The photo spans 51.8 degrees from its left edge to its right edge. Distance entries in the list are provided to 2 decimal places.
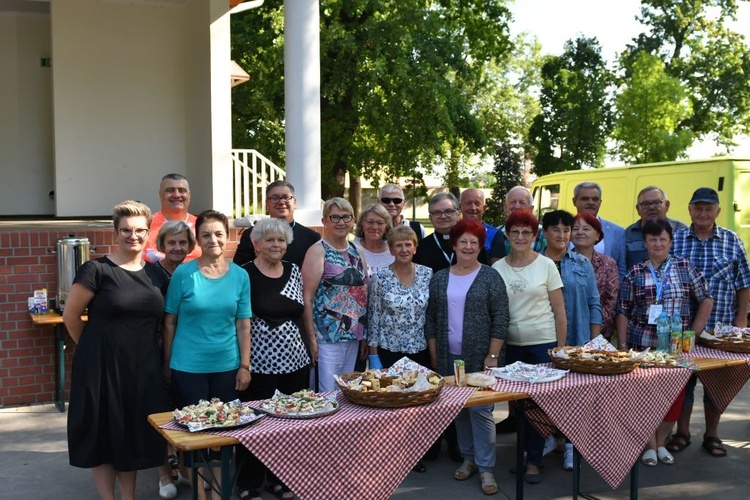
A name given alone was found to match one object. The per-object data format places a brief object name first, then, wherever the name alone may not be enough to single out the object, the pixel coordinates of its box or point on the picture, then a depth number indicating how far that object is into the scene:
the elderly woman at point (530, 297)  4.91
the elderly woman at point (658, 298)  5.21
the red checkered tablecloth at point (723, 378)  5.06
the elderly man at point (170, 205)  5.18
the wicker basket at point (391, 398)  3.87
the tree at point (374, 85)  17.64
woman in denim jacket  5.13
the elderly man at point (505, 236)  5.69
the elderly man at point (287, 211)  5.24
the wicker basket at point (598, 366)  4.47
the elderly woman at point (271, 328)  4.50
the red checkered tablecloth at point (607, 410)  4.25
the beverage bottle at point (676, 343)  4.99
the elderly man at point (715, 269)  5.66
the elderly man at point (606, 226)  6.29
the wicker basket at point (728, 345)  5.15
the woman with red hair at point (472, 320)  4.82
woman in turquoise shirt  4.23
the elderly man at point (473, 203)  6.07
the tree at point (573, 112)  26.41
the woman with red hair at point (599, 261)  5.46
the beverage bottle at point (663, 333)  5.06
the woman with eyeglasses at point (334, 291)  4.88
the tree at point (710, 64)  32.59
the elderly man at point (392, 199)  5.78
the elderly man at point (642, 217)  6.34
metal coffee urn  6.71
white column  8.08
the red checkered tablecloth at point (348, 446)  3.53
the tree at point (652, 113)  23.08
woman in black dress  3.98
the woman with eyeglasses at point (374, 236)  5.20
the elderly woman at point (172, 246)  4.52
